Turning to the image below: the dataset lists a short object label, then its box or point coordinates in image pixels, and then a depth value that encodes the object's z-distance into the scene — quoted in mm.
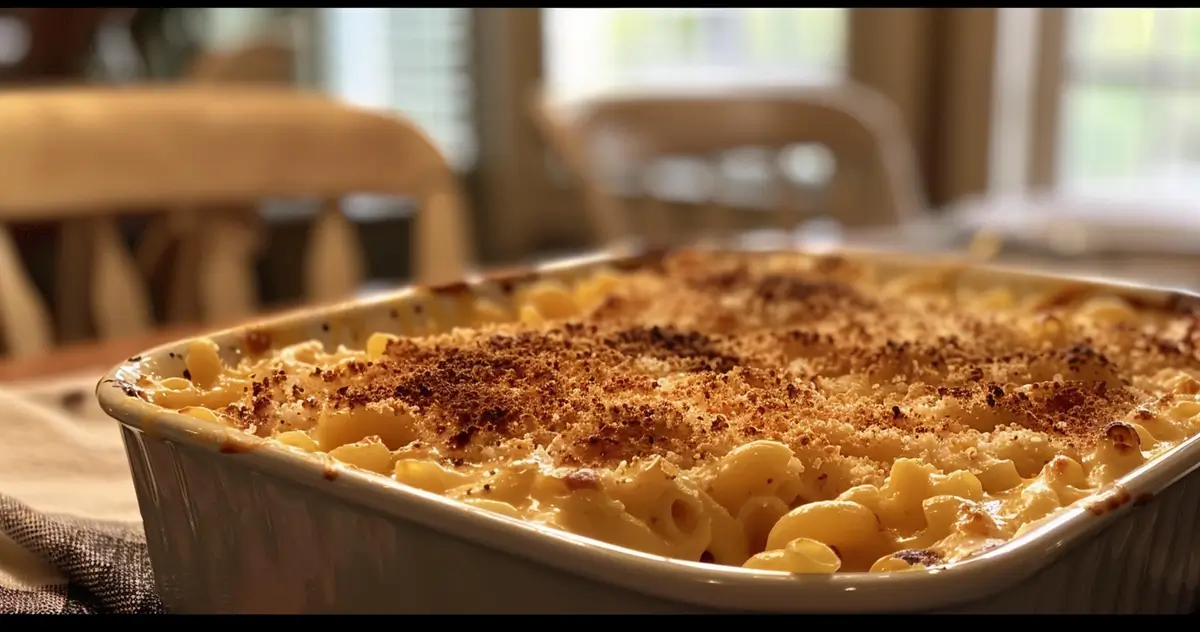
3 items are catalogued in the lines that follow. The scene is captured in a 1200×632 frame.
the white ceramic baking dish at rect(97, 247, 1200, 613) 381
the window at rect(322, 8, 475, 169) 3645
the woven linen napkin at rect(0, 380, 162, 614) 590
